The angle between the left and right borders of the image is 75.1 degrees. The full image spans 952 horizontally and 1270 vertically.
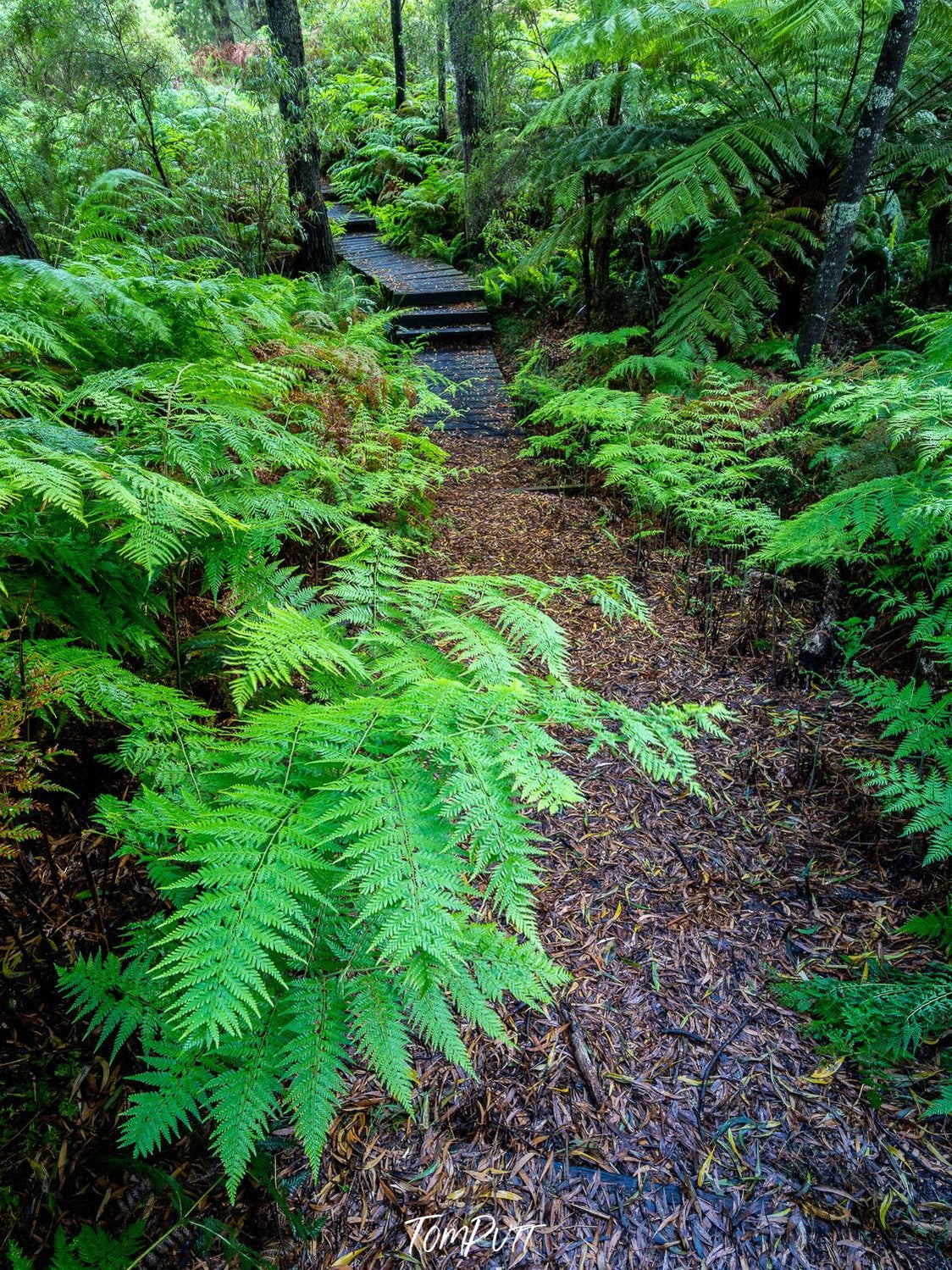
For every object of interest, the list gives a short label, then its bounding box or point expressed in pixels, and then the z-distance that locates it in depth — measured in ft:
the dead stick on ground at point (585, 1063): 5.60
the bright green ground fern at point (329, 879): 3.38
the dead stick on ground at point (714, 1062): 5.59
